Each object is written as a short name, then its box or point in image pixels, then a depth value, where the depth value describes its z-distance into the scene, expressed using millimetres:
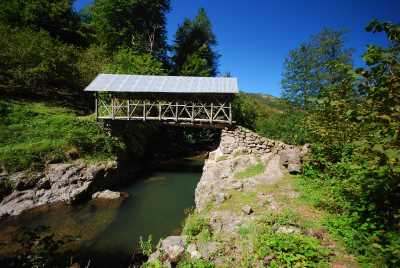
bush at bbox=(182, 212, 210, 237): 6797
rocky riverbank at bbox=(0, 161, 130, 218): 10797
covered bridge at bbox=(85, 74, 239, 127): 15912
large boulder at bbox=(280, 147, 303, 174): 10902
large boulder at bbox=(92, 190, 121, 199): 12906
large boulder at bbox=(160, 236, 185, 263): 5781
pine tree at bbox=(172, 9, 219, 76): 32938
